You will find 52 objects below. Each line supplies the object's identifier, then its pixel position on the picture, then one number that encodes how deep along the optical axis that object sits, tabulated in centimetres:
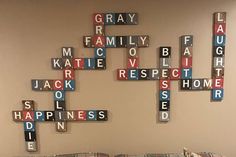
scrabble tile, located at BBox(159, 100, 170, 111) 219
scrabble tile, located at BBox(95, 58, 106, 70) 214
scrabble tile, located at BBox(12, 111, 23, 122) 223
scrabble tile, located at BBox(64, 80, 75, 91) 217
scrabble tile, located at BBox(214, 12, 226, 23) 207
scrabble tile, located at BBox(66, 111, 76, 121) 222
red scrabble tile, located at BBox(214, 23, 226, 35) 209
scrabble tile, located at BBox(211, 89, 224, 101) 217
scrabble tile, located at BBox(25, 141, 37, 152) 227
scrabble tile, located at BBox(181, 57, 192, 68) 212
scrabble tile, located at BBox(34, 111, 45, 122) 223
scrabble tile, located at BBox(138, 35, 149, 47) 210
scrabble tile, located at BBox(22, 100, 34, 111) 221
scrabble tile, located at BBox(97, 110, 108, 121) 222
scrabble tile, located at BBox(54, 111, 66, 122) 222
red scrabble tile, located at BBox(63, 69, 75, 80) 216
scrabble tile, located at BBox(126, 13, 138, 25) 207
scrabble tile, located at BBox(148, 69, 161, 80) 214
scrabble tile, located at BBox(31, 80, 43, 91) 218
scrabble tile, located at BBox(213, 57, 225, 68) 213
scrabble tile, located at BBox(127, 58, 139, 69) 213
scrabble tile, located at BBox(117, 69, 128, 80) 215
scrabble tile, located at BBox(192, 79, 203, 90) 215
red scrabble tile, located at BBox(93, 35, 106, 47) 211
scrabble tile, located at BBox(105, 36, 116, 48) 211
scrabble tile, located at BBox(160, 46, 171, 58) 211
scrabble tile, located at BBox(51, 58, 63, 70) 215
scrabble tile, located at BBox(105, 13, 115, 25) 208
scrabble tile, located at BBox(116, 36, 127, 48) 211
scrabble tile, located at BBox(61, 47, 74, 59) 212
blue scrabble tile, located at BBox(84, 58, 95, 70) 214
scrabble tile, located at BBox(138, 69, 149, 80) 214
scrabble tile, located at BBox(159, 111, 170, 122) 220
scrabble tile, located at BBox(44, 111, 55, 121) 223
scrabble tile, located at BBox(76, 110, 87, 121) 222
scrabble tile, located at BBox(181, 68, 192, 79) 214
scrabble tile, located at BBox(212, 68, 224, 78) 214
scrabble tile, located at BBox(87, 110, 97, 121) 222
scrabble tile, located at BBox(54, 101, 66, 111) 220
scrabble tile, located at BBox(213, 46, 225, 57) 212
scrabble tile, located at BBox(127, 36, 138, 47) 210
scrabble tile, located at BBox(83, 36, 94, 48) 212
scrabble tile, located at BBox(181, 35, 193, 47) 210
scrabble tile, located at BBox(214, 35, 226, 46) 211
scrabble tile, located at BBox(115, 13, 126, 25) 208
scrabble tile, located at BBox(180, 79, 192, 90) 215
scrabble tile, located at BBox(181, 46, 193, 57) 211
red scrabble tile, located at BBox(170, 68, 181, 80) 214
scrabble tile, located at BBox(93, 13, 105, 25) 208
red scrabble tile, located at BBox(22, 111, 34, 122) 223
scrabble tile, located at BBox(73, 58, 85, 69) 214
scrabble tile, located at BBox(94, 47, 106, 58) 213
